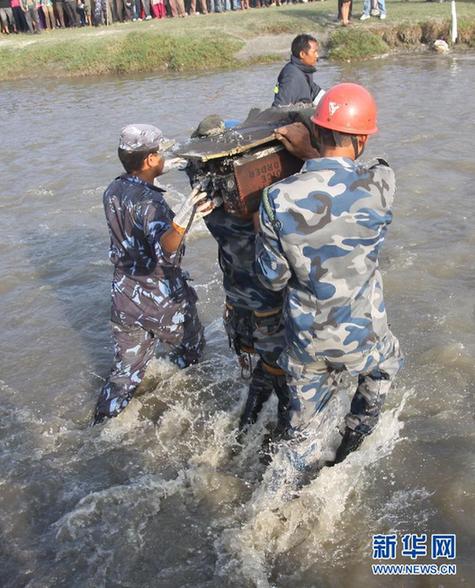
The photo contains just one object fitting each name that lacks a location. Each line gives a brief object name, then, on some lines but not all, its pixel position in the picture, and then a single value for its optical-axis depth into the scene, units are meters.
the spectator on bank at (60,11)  23.52
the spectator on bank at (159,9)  23.27
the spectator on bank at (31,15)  22.52
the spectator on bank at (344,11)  18.14
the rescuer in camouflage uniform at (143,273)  3.54
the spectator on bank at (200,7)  23.25
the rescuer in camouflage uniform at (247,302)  3.24
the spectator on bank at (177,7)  23.14
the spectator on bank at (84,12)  23.26
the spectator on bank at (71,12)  23.16
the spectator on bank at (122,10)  23.33
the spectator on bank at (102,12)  22.95
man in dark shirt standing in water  6.19
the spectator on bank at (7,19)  23.66
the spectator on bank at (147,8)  23.29
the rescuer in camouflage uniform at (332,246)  2.59
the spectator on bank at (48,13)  23.09
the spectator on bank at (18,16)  22.88
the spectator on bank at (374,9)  18.41
